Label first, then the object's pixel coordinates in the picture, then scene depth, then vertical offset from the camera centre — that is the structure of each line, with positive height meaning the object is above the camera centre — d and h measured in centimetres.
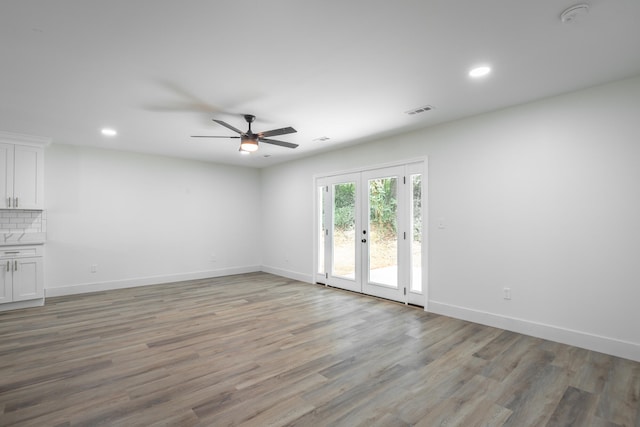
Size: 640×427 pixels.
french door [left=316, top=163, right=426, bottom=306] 473 -28
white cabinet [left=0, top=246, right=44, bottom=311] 458 -86
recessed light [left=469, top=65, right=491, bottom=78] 279 +134
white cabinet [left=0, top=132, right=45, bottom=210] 472 +72
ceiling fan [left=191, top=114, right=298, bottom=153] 376 +100
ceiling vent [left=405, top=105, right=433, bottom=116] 375 +133
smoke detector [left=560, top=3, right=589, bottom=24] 197 +133
